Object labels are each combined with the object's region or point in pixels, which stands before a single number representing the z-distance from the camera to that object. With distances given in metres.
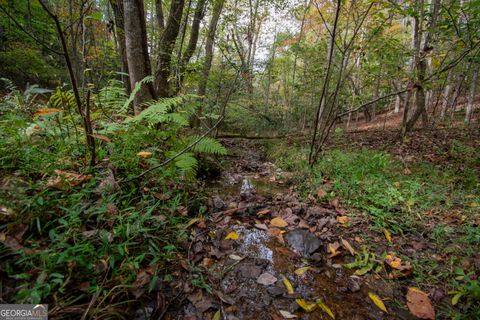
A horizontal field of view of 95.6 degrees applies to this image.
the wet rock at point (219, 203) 2.38
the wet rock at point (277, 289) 1.44
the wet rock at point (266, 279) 1.52
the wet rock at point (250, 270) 1.57
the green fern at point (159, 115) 2.38
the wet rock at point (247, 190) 2.74
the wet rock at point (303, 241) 1.87
